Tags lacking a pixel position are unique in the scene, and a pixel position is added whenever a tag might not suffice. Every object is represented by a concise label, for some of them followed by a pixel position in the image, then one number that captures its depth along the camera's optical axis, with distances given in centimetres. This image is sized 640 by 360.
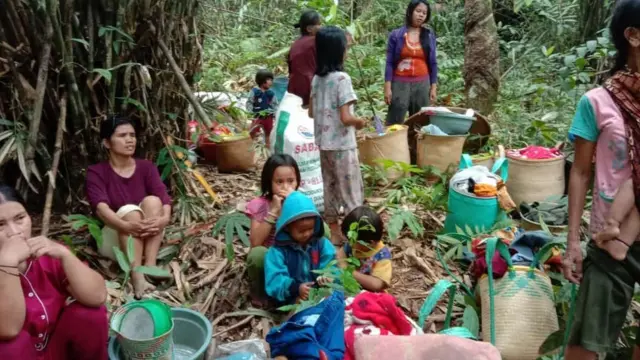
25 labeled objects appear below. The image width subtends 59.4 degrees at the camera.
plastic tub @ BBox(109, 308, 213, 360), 237
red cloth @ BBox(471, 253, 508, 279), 257
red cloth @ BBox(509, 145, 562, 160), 380
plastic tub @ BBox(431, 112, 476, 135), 436
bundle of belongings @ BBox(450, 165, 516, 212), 340
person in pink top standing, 173
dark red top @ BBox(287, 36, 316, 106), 451
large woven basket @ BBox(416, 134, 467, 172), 426
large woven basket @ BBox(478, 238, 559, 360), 239
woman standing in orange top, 473
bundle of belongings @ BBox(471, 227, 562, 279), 273
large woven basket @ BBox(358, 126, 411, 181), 433
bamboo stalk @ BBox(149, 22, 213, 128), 318
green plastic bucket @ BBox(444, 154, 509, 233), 336
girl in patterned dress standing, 327
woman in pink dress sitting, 177
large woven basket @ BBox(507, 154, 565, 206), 374
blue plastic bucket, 648
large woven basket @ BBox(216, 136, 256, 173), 458
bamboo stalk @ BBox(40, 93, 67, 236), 277
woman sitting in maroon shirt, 292
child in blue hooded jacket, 257
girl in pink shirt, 280
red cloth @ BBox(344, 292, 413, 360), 234
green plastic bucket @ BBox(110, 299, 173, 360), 203
